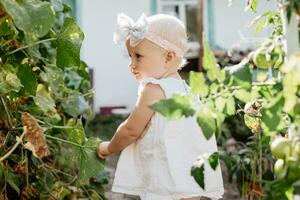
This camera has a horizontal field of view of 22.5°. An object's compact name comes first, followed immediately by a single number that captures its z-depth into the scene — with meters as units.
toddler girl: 1.95
